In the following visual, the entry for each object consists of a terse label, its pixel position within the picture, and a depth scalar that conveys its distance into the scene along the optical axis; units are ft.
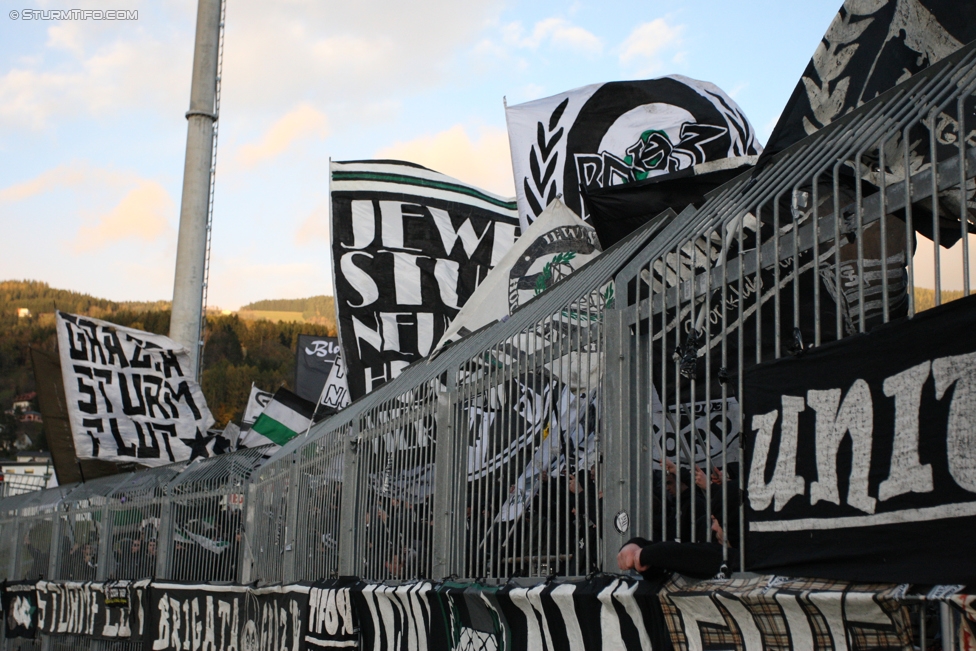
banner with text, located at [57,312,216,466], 53.93
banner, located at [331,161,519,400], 43.06
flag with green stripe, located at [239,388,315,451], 52.26
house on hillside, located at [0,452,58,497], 130.68
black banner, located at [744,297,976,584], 9.75
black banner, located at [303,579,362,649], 25.07
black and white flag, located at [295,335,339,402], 87.56
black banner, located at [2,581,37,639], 53.72
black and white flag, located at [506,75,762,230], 35.70
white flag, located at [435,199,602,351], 27.94
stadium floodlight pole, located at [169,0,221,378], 85.76
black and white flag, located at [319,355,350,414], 58.00
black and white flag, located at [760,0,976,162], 14.83
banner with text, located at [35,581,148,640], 42.22
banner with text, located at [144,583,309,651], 29.63
